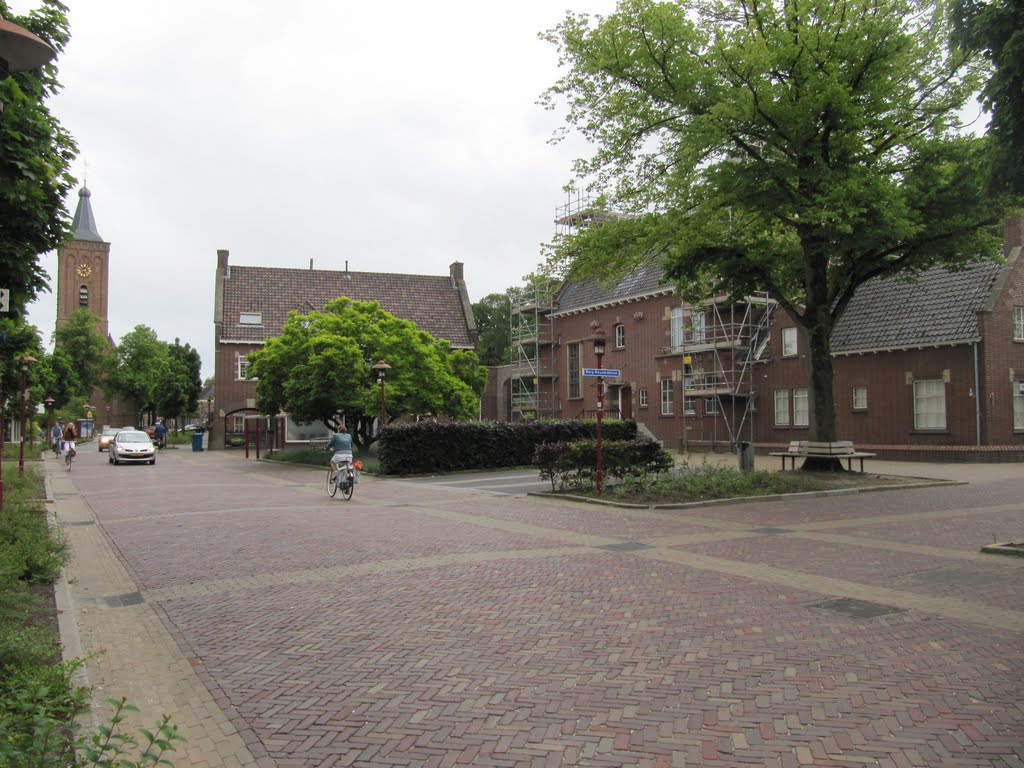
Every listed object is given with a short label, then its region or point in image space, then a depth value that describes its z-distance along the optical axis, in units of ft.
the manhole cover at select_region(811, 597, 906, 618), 22.41
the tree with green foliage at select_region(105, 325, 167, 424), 238.07
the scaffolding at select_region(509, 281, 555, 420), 157.17
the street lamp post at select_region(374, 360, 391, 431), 86.69
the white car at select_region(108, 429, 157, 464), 110.01
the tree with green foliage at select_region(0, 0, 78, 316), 22.71
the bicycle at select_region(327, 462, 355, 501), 57.21
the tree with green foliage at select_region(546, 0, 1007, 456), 57.11
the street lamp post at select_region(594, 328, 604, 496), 54.05
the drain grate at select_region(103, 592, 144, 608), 24.86
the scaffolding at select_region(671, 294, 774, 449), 116.37
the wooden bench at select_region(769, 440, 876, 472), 66.54
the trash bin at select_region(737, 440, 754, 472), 66.80
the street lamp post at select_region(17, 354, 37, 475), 73.27
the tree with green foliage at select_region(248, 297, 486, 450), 94.73
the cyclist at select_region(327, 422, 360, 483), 58.03
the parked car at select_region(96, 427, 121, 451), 154.04
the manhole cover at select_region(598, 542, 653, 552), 33.32
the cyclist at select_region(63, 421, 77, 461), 100.17
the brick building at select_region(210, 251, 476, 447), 160.45
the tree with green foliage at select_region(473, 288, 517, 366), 255.91
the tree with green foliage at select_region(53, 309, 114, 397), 249.96
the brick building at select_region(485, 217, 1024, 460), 89.66
